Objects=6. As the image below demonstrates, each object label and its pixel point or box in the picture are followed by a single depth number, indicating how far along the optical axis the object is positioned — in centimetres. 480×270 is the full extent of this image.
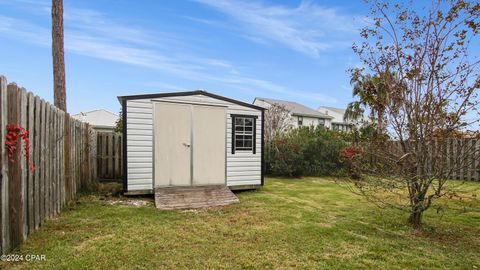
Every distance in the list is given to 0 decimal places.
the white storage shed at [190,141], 671
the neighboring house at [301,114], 2774
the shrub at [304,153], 1197
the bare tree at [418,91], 423
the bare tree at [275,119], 1881
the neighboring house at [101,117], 2266
